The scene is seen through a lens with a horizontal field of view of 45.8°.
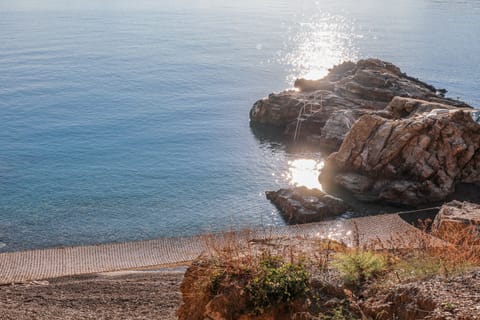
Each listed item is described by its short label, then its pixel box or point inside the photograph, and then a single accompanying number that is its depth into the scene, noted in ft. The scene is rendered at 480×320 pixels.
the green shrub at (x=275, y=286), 45.29
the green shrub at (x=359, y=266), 47.01
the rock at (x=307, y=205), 122.93
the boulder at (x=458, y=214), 102.17
